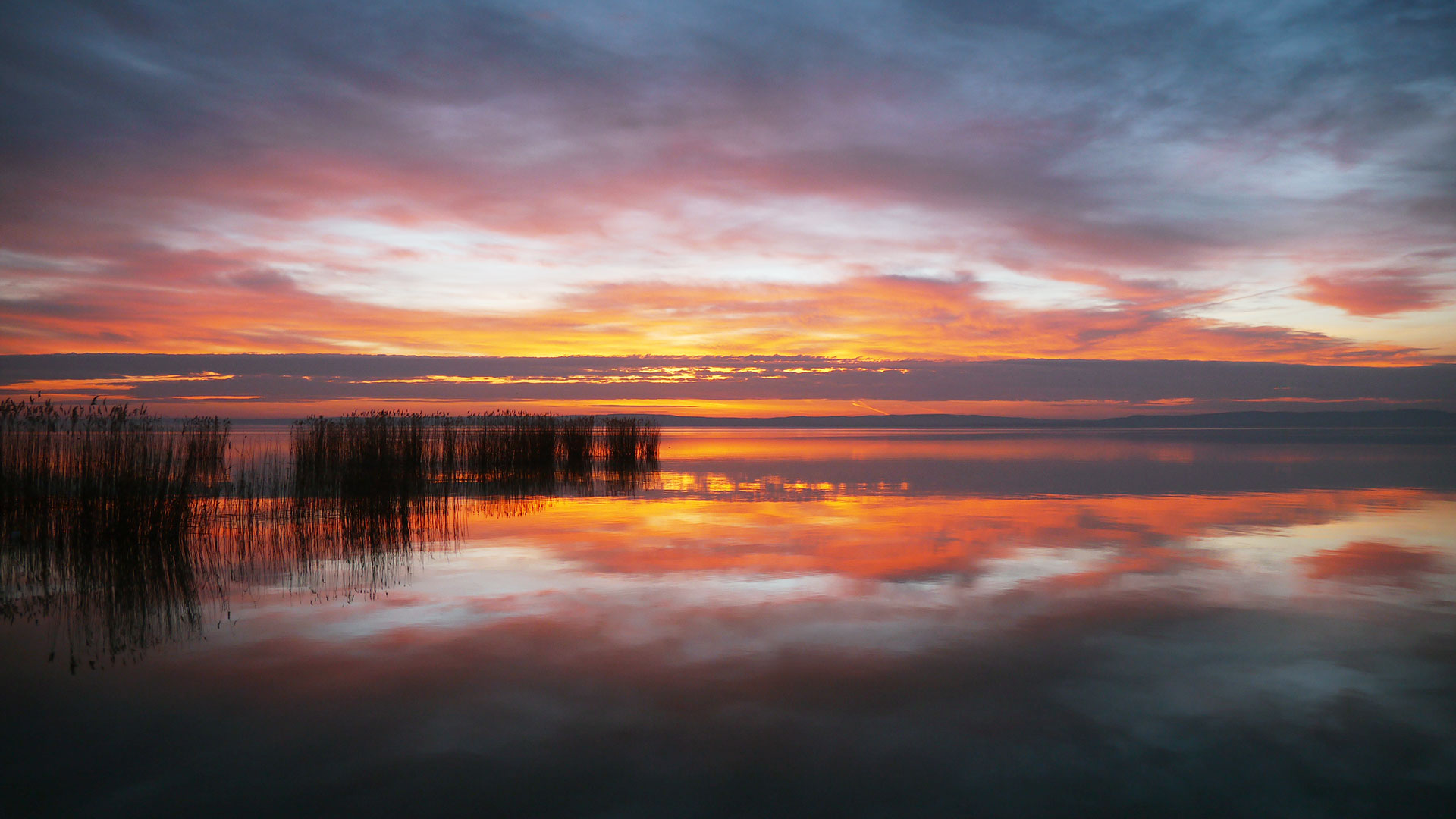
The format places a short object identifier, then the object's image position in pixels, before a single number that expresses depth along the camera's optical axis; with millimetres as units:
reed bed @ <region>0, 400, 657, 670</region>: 5887
